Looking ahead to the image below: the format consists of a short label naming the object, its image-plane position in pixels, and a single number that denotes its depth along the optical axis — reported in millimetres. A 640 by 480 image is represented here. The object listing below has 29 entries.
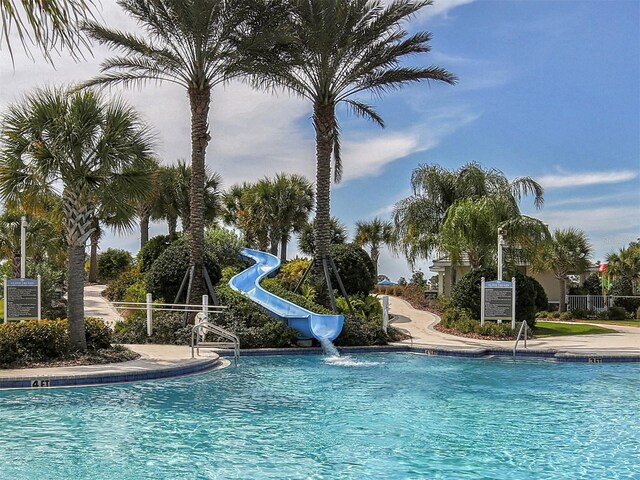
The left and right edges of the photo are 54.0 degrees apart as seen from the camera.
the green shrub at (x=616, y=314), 33344
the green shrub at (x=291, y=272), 25781
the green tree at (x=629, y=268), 37625
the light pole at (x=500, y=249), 19938
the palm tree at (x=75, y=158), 12711
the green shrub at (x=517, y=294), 21766
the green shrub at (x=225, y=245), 28594
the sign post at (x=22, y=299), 15344
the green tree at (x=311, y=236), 44344
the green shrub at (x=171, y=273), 20672
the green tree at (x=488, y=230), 22531
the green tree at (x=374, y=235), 54594
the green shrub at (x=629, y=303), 35719
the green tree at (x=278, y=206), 38062
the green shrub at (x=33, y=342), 12359
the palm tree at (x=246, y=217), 38406
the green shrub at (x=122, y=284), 27969
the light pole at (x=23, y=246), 15820
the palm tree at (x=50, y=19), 3215
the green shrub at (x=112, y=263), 42219
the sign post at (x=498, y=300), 20453
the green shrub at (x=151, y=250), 29906
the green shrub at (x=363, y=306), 21250
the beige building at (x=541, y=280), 38569
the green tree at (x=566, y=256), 35031
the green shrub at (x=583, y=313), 32781
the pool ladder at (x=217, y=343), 14839
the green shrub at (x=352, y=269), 23250
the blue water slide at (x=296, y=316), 18141
